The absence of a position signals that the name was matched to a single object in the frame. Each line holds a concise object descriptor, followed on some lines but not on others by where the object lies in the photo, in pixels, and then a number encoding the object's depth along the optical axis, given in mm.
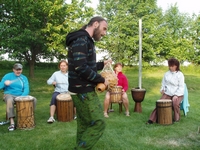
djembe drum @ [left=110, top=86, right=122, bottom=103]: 6356
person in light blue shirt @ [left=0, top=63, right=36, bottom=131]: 5289
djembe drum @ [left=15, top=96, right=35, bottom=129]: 5156
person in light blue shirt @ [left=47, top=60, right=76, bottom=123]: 6031
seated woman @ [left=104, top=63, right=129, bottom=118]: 6366
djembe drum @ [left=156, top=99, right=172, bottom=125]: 5574
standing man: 2584
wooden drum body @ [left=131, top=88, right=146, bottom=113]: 6762
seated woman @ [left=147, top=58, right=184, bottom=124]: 5859
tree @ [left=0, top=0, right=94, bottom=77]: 12133
